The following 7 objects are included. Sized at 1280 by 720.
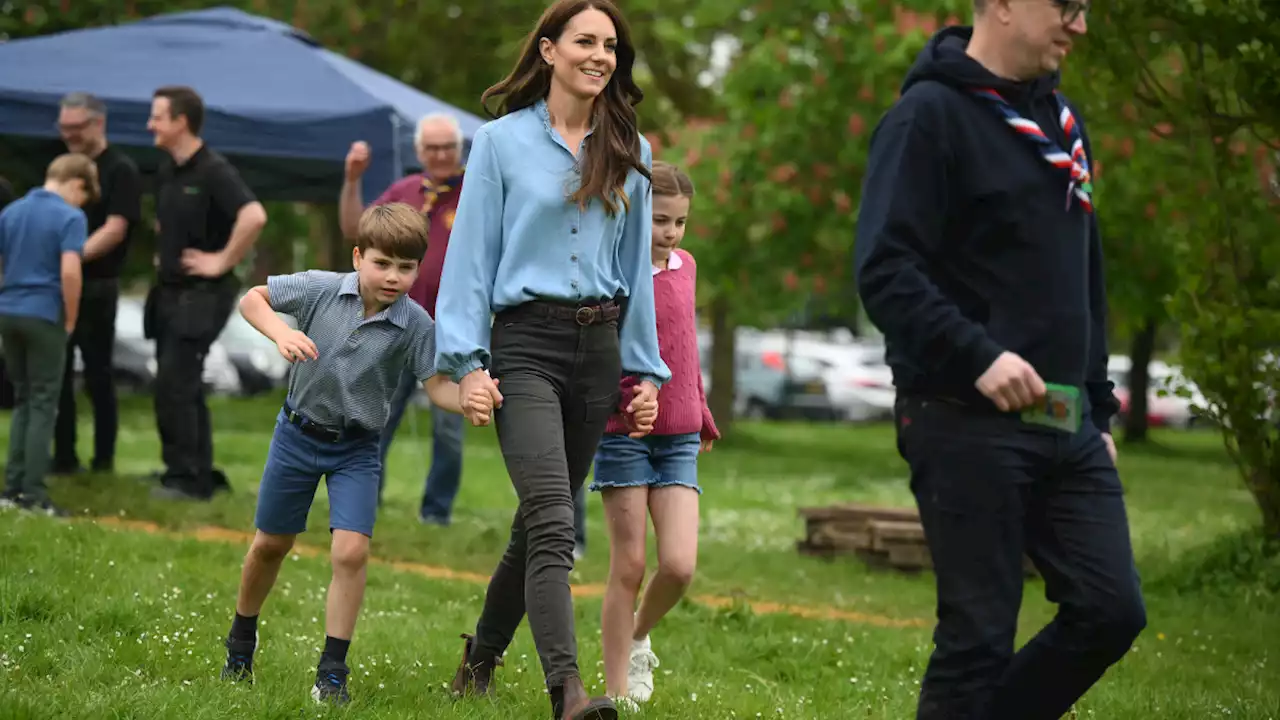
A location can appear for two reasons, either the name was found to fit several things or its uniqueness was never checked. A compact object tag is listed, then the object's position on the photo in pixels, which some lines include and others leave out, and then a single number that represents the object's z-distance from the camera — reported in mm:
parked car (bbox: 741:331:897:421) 40500
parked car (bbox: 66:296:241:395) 31188
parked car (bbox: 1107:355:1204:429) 44781
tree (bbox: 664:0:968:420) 19625
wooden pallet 11312
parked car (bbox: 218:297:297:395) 34844
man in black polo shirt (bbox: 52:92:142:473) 10781
